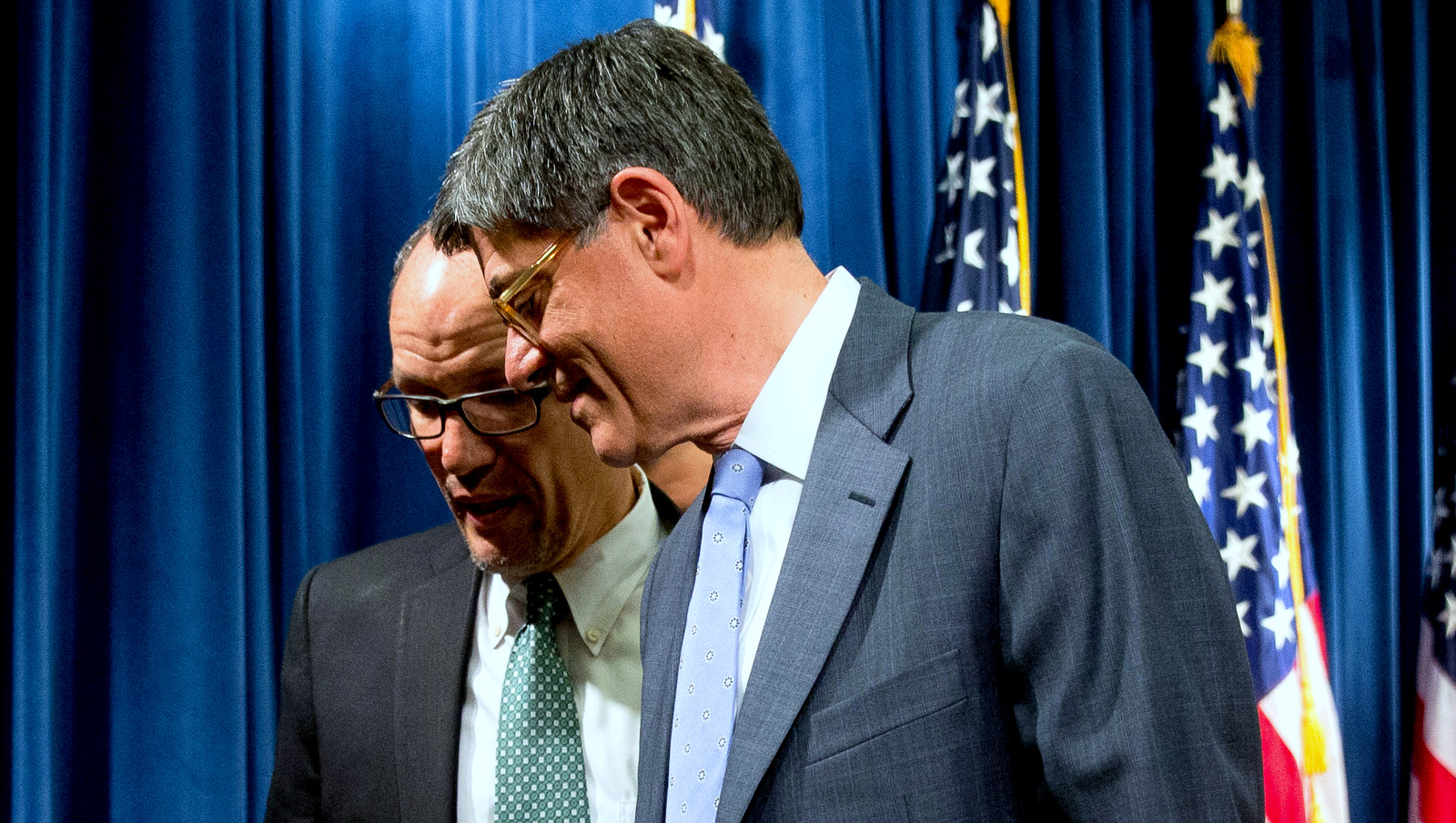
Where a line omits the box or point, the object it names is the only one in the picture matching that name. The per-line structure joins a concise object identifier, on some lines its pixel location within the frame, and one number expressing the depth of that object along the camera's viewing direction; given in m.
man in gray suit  0.88
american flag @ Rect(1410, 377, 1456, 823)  3.32
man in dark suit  1.56
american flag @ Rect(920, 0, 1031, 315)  2.82
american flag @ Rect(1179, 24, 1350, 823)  3.02
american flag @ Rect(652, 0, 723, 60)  2.42
